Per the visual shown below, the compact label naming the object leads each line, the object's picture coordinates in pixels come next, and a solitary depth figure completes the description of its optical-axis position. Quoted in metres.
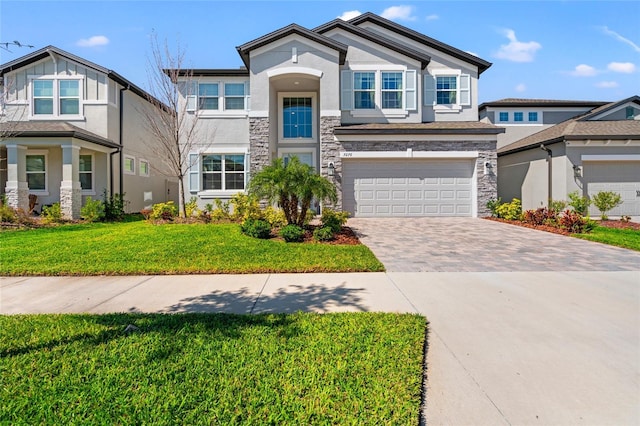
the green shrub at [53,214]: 13.25
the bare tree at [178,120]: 13.91
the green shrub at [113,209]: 14.74
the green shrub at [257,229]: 9.25
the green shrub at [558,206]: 12.97
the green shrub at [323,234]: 9.20
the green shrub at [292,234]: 8.92
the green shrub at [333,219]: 10.19
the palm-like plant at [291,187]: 9.52
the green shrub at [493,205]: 15.10
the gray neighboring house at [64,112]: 16.11
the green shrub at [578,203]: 12.97
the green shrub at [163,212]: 13.05
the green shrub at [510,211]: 14.29
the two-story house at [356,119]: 14.78
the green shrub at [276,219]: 10.62
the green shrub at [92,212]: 14.16
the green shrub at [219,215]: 13.32
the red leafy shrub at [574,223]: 11.09
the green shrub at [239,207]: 12.90
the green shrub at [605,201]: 13.66
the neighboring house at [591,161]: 14.94
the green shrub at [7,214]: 12.38
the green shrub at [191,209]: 14.11
